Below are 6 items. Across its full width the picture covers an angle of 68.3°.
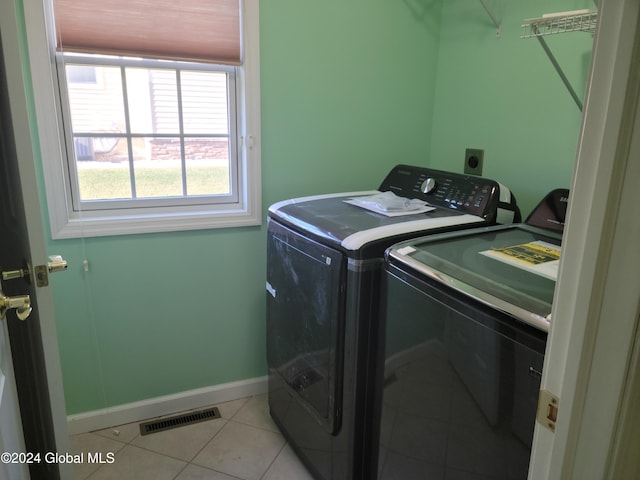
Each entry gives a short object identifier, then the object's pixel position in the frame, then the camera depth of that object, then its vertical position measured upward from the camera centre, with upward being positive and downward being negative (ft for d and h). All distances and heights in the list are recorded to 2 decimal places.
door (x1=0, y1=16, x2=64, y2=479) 3.56 -1.75
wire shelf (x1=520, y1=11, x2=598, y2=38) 4.51 +1.13
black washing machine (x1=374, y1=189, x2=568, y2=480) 3.28 -1.67
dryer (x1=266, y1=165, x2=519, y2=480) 4.96 -1.88
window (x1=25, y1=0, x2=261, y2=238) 6.13 -0.12
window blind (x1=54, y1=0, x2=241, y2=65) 5.79 +1.25
